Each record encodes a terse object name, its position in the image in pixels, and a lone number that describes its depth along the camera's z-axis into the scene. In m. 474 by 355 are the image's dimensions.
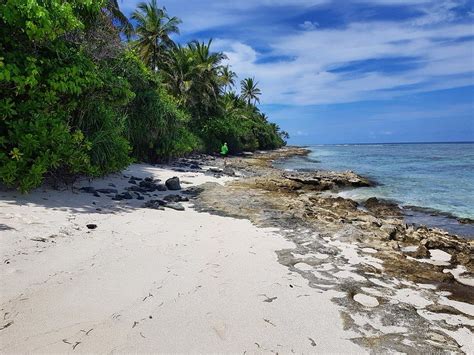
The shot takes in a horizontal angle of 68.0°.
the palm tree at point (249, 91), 60.69
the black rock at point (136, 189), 9.54
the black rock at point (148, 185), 10.05
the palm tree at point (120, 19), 16.71
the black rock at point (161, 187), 10.31
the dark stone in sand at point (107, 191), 8.59
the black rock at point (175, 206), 7.89
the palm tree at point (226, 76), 37.16
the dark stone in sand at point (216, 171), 16.98
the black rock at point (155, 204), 7.72
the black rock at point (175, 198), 8.75
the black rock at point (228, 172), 17.22
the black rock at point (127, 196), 8.37
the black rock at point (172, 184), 10.75
